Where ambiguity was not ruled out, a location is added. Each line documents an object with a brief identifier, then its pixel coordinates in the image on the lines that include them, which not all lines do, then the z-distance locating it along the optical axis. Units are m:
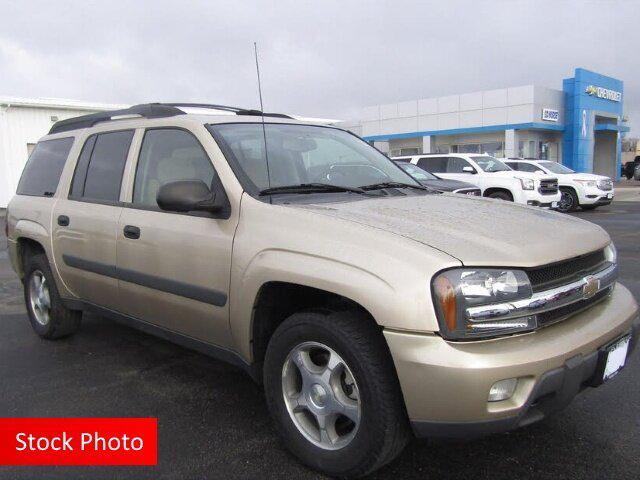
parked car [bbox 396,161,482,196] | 10.53
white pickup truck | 13.80
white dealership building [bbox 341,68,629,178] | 29.91
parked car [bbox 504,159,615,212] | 16.19
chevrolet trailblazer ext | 2.20
